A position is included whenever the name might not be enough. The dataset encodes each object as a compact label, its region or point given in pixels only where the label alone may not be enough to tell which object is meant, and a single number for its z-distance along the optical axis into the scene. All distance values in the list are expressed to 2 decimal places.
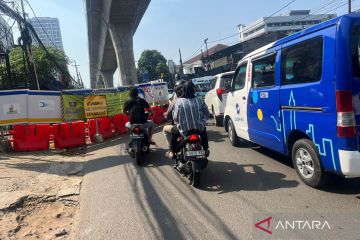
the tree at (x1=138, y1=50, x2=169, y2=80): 71.94
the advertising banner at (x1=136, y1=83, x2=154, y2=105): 15.55
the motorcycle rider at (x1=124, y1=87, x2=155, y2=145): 7.59
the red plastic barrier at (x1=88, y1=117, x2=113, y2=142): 10.89
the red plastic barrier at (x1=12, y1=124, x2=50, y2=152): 9.70
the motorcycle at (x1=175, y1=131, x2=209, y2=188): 5.29
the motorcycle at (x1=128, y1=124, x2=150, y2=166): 7.21
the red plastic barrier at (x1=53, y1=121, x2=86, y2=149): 9.99
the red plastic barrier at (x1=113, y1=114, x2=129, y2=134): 12.05
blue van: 3.98
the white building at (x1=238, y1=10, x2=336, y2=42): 89.14
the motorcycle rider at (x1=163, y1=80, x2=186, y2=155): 5.82
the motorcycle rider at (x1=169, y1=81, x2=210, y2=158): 5.62
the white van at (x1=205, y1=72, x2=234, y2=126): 11.13
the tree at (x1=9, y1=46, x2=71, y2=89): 27.66
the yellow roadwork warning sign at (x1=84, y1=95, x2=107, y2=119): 11.14
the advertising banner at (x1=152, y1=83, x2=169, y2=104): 16.41
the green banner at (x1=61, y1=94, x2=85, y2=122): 10.80
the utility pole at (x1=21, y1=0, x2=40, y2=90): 15.21
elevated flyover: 22.95
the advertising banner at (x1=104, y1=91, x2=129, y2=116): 12.27
